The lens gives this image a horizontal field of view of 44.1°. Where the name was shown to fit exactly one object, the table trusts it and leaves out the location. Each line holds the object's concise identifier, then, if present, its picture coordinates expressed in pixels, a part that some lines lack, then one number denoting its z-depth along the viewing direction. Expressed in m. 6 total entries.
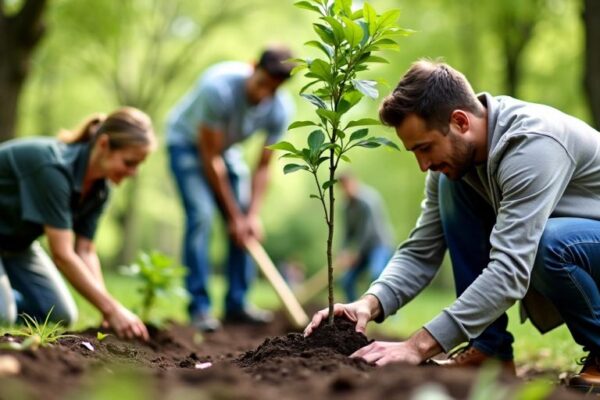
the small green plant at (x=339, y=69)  2.90
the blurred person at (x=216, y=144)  5.93
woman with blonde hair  3.98
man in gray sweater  2.77
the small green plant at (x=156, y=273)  4.79
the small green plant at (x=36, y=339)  2.26
